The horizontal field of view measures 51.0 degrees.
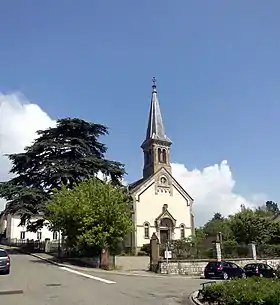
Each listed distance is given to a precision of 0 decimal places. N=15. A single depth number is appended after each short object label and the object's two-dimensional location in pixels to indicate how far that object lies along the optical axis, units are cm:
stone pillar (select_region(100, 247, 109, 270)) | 2230
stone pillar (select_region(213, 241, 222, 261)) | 2459
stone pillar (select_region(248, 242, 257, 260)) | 2586
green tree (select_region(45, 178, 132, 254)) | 2212
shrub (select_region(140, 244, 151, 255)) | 3349
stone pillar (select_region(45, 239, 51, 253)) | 3139
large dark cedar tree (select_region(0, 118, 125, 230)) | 2938
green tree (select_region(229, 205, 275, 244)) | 3222
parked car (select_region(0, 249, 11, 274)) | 1750
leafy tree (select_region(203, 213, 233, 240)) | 3487
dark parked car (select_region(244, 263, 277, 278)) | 1902
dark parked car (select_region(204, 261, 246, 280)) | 1856
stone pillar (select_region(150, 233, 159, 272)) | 2217
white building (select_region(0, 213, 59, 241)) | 5080
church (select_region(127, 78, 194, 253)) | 3697
